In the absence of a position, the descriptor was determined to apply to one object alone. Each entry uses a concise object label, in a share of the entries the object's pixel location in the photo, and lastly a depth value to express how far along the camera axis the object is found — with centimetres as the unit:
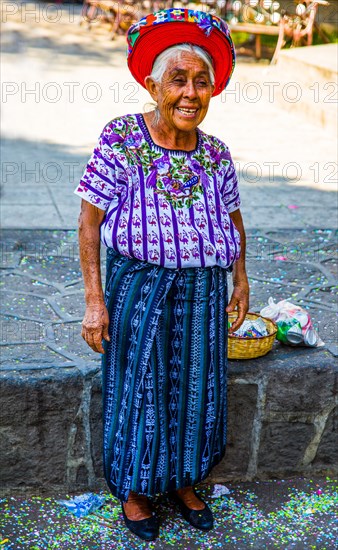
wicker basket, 334
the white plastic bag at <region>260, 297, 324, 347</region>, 350
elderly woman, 275
